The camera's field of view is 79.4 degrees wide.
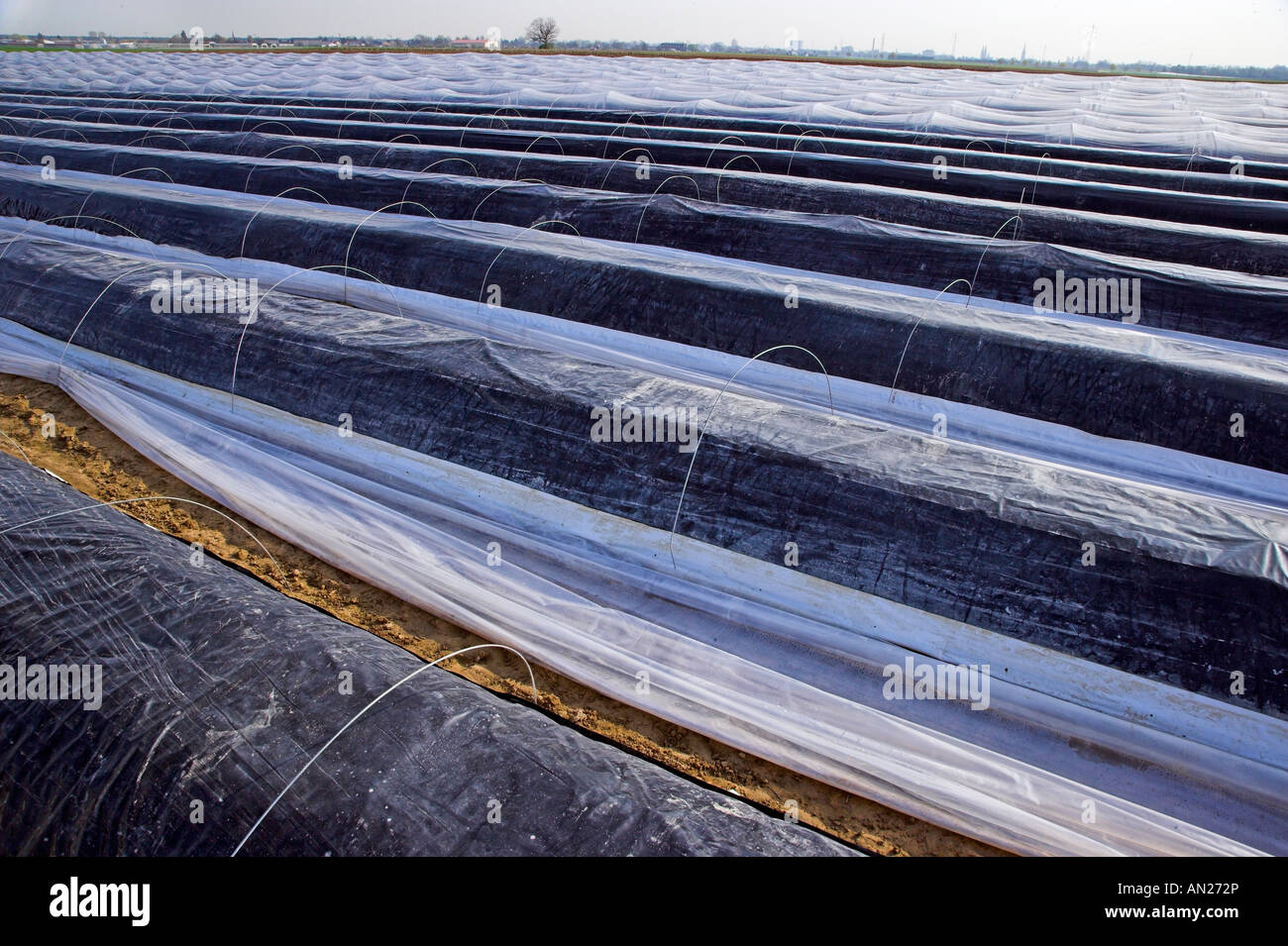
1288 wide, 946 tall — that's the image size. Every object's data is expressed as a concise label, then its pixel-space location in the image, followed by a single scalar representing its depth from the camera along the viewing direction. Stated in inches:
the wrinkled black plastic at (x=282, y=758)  99.2
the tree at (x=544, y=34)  2277.3
